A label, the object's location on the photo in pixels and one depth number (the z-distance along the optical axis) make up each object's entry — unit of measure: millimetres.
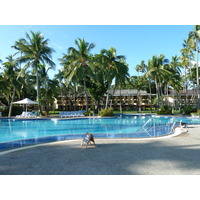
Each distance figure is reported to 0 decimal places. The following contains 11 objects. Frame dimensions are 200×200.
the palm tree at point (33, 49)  21203
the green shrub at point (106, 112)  21656
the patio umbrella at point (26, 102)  21072
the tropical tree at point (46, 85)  25516
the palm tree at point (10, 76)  22938
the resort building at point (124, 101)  46994
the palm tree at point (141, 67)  41997
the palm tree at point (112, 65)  23312
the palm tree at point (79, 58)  22609
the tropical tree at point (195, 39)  23341
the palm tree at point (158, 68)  26266
